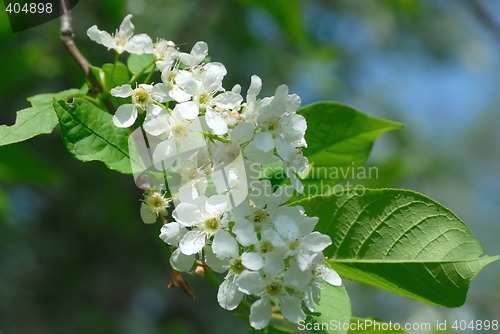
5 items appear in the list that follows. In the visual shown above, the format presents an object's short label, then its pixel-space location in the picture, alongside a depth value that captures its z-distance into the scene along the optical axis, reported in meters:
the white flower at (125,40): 0.31
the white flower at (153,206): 0.29
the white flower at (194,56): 0.29
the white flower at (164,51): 0.30
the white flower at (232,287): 0.27
